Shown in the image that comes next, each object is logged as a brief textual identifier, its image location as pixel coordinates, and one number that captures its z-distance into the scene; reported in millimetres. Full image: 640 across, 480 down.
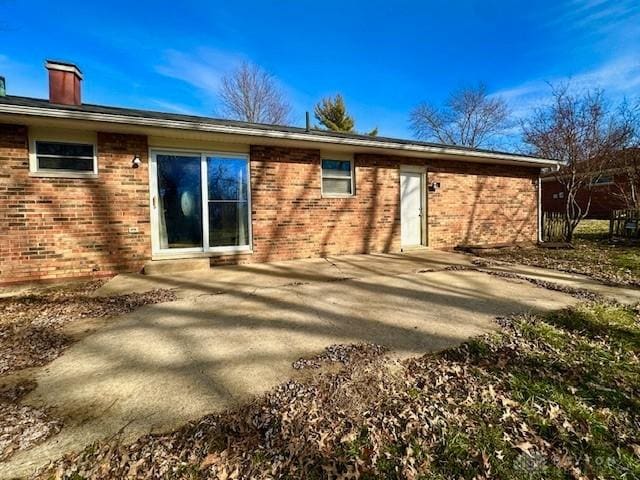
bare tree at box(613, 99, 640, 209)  11195
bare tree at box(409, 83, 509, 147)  26156
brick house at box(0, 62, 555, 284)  5336
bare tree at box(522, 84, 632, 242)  10883
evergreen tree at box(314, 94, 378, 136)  25438
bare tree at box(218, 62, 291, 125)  22250
